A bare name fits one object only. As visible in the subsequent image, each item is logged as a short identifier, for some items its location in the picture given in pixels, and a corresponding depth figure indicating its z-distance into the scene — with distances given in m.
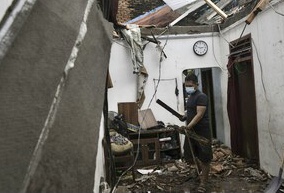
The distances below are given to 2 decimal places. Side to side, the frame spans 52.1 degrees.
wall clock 7.37
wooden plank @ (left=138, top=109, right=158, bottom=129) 6.74
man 4.73
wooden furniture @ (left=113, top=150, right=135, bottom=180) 5.25
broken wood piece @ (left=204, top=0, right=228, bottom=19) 6.13
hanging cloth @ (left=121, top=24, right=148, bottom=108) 6.69
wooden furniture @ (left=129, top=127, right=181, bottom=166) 6.41
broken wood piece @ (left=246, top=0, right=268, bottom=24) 3.73
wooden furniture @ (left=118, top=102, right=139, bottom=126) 6.56
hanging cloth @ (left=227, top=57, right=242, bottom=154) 6.41
